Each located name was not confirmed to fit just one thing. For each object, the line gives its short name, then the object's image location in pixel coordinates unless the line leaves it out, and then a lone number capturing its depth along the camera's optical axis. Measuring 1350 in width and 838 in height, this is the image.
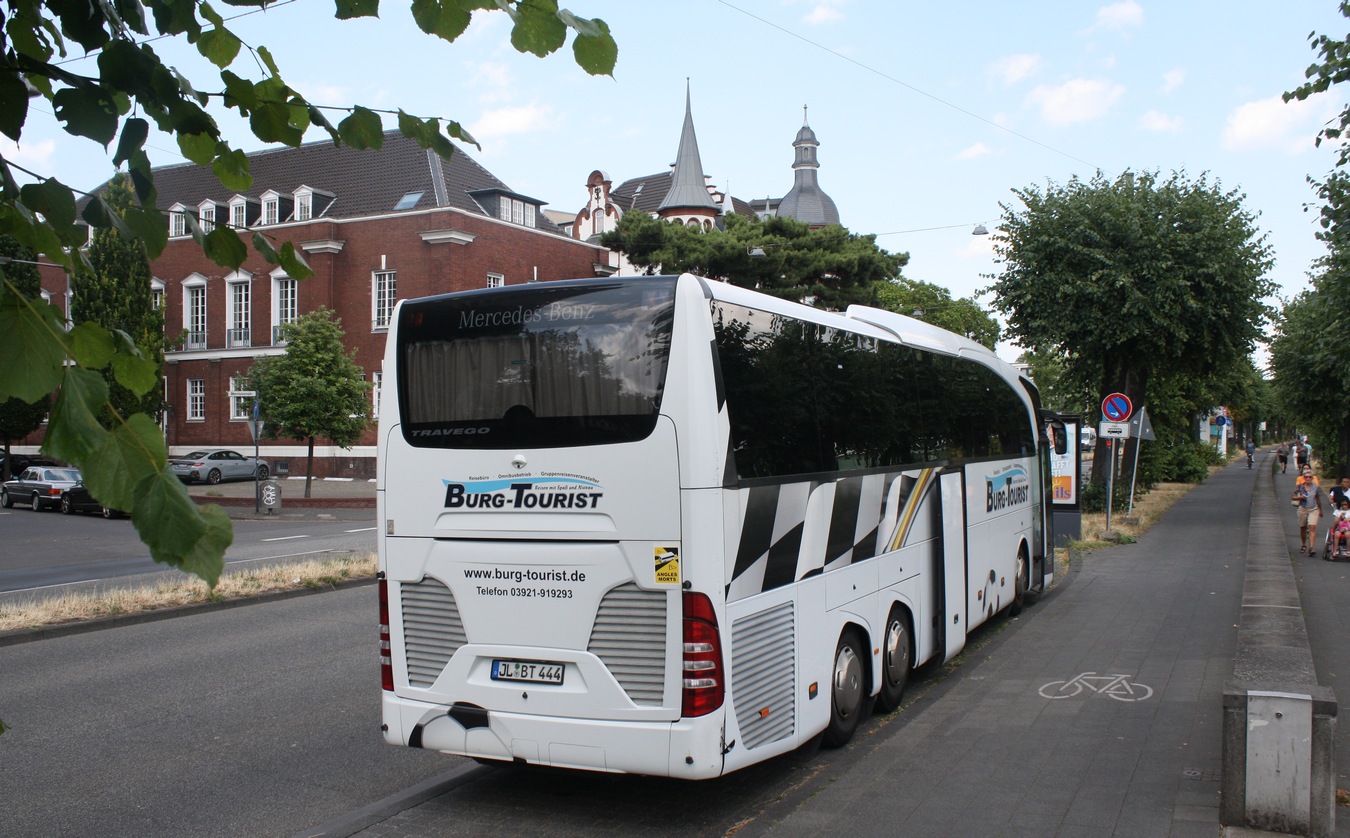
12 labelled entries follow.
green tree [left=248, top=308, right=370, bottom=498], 36.78
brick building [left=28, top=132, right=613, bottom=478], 49.81
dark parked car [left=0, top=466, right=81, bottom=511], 35.66
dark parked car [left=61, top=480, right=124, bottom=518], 34.47
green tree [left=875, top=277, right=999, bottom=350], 83.00
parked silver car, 45.62
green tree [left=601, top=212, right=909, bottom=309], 40.41
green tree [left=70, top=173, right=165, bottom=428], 44.84
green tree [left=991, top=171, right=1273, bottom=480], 28.64
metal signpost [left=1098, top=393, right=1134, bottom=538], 23.94
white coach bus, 5.95
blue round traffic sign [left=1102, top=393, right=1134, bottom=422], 24.06
